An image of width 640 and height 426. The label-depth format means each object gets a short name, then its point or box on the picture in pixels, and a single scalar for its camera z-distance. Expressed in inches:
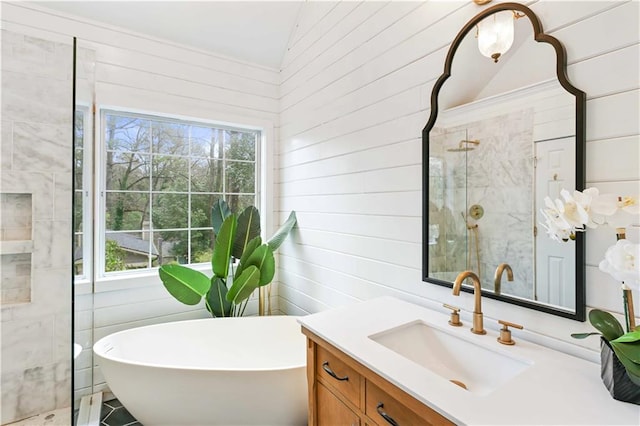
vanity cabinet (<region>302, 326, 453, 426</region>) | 35.1
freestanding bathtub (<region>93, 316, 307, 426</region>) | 64.9
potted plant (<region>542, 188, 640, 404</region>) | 27.2
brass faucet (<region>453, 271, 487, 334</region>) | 46.7
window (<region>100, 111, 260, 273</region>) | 98.0
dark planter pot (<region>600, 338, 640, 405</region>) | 29.3
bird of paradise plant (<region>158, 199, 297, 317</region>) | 91.2
